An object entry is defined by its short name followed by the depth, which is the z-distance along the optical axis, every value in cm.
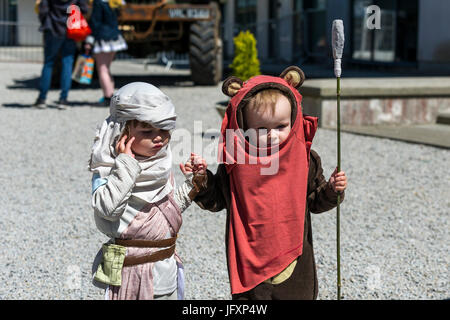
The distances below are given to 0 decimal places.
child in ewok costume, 227
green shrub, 831
